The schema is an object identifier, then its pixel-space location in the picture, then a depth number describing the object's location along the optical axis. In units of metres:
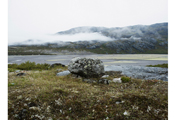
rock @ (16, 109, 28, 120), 5.07
